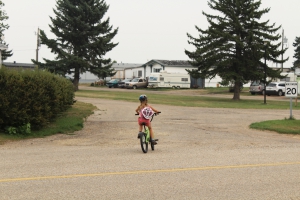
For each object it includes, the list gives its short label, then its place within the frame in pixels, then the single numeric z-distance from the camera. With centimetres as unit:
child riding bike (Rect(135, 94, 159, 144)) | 1033
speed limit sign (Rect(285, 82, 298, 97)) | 1723
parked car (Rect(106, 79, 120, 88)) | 6744
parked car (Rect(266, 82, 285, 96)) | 4975
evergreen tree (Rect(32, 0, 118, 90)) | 4762
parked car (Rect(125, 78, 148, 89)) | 6319
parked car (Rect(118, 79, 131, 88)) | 6500
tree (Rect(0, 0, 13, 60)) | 3799
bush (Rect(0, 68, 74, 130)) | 1251
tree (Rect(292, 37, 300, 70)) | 11182
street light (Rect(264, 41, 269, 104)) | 3639
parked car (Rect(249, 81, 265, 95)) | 5231
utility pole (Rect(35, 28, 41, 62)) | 5714
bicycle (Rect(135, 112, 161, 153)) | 1005
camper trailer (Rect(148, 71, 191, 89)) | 6344
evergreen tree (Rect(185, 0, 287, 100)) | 3700
